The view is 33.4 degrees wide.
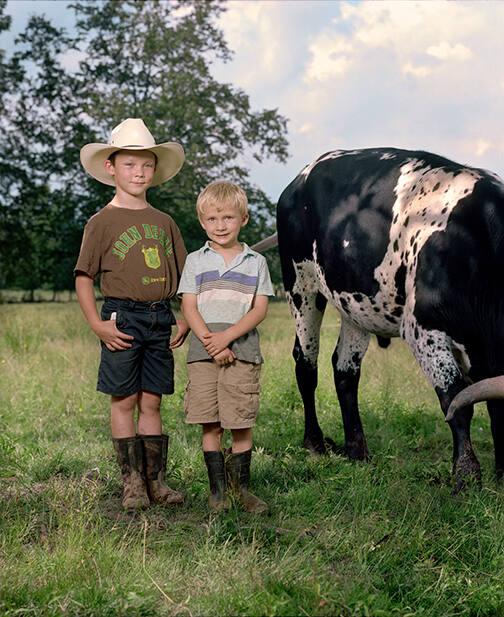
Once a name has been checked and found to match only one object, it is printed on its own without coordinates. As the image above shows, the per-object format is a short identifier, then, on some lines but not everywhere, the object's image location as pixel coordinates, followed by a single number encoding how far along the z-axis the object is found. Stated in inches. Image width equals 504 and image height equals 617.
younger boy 168.7
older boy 177.5
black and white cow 188.4
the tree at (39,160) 900.6
